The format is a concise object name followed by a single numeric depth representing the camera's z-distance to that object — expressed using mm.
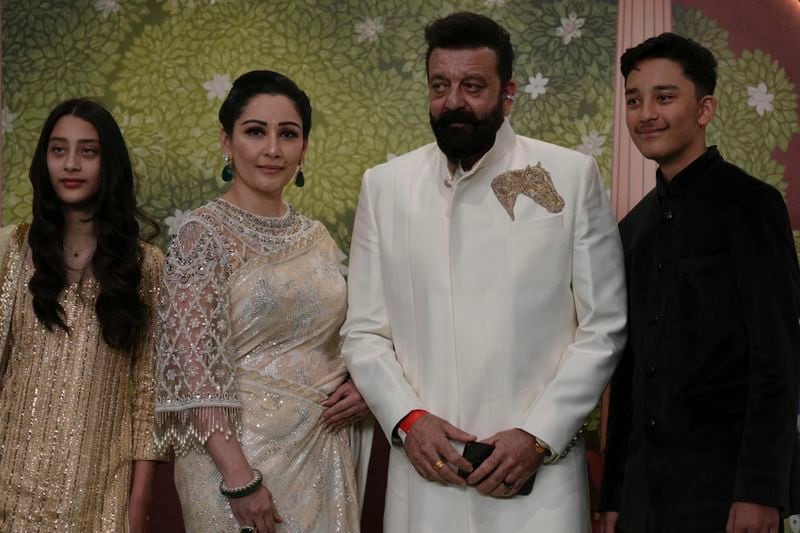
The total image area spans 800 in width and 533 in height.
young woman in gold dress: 2691
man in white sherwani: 2471
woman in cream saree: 2543
